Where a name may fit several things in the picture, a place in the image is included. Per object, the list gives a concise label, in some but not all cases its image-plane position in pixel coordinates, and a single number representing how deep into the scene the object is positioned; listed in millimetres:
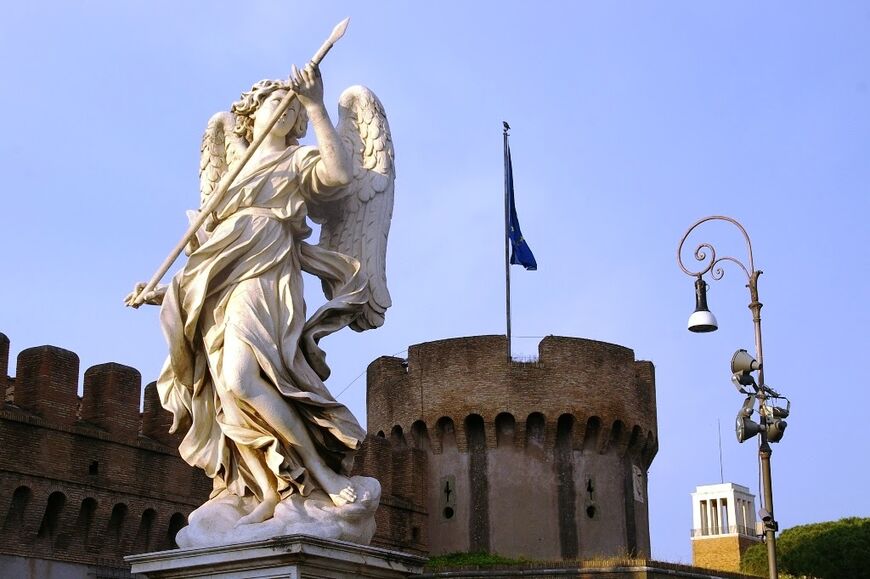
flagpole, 37250
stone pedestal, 5188
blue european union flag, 37562
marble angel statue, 5594
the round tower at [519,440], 35031
